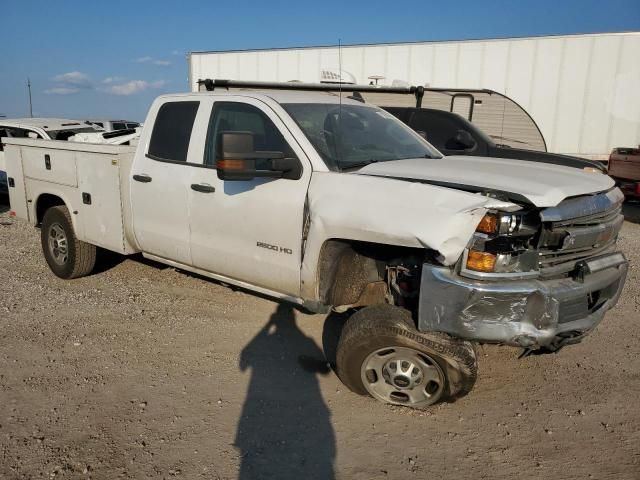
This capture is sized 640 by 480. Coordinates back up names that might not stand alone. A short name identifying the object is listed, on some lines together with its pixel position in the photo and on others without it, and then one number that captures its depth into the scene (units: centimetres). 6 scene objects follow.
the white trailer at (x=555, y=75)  1165
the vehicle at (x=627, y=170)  1025
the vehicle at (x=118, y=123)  1121
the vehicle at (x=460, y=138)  765
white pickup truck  300
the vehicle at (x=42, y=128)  900
